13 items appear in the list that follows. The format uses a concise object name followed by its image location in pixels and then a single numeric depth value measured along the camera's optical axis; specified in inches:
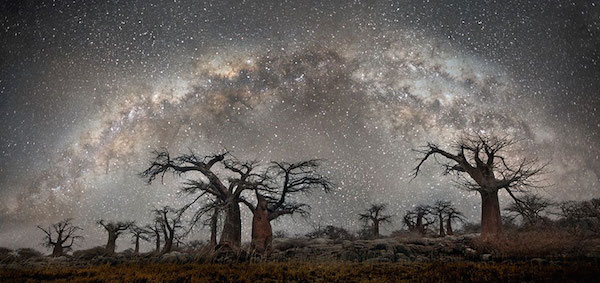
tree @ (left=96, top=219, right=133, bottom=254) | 1413.6
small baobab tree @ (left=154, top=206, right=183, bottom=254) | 1154.7
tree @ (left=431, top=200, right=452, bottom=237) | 1256.4
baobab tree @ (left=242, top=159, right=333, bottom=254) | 730.2
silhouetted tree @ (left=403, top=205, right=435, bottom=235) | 1250.6
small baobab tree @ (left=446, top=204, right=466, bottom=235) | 1250.0
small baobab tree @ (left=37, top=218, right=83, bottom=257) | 1555.1
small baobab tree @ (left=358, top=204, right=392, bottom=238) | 1373.8
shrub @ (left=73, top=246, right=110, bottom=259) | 1603.8
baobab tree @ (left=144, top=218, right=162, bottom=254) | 1363.2
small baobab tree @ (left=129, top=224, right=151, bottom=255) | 1477.6
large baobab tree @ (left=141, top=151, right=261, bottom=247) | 717.3
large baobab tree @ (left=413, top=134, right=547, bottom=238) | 677.9
